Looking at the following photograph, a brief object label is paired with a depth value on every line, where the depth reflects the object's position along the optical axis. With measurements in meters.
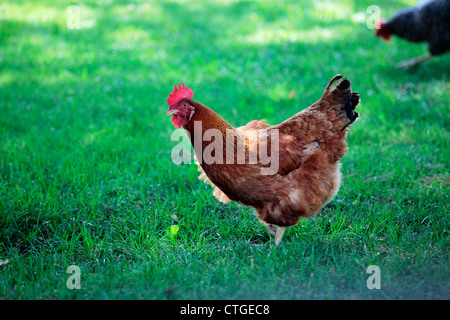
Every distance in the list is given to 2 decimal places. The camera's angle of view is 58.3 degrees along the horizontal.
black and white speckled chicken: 6.76
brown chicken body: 3.21
